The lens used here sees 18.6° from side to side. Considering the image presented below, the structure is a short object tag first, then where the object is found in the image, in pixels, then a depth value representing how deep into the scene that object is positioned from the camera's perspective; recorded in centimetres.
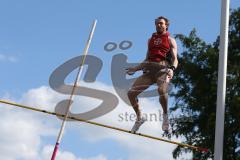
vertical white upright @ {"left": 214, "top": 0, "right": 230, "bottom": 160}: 1070
